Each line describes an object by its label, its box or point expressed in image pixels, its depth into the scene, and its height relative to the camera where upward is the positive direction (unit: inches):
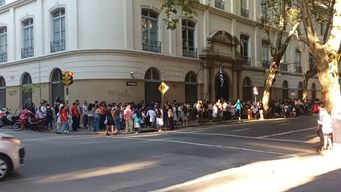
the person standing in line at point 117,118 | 959.6 -27.4
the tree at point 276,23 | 1389.0 +242.5
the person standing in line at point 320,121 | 611.2 -26.4
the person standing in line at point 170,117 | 1042.1 -29.2
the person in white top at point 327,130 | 594.9 -36.8
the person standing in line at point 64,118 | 976.9 -25.5
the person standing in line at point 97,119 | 991.6 -29.0
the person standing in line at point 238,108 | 1414.9 -16.6
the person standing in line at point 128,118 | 970.7 -27.5
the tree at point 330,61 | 680.6 +58.4
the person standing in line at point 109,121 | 928.2 -31.6
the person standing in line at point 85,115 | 1077.1 -21.8
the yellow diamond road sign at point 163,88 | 1115.2 +37.6
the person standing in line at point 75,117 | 1021.2 -24.6
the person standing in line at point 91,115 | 1047.0 -21.6
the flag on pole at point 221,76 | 1556.3 +88.7
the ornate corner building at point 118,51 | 1164.5 +149.4
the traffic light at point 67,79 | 995.3 +56.4
